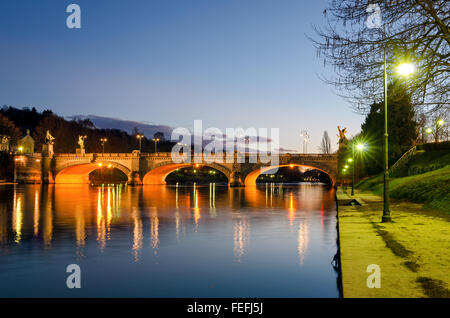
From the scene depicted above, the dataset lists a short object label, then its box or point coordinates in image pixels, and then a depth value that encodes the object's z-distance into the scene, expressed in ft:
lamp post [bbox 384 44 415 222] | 62.95
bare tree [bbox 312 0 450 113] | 49.60
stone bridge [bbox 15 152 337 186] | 258.16
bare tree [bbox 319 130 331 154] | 424.46
